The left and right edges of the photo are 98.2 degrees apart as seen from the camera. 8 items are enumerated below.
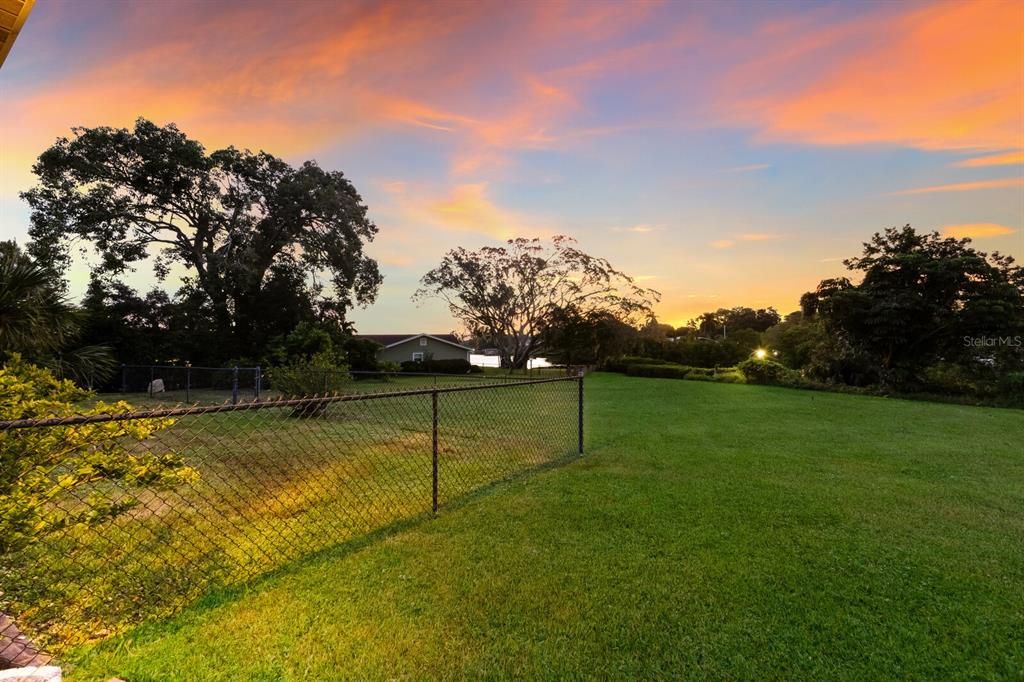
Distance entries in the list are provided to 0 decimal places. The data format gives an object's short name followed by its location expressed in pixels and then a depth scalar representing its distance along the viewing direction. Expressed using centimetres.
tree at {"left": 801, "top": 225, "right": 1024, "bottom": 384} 1680
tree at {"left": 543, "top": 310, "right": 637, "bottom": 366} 3519
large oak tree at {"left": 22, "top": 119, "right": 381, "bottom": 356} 2038
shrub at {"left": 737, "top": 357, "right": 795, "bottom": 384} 2063
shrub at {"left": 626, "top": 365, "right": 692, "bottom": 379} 2753
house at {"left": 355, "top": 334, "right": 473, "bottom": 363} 4261
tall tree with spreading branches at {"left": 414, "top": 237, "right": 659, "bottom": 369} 3403
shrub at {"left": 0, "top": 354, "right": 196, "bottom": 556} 229
